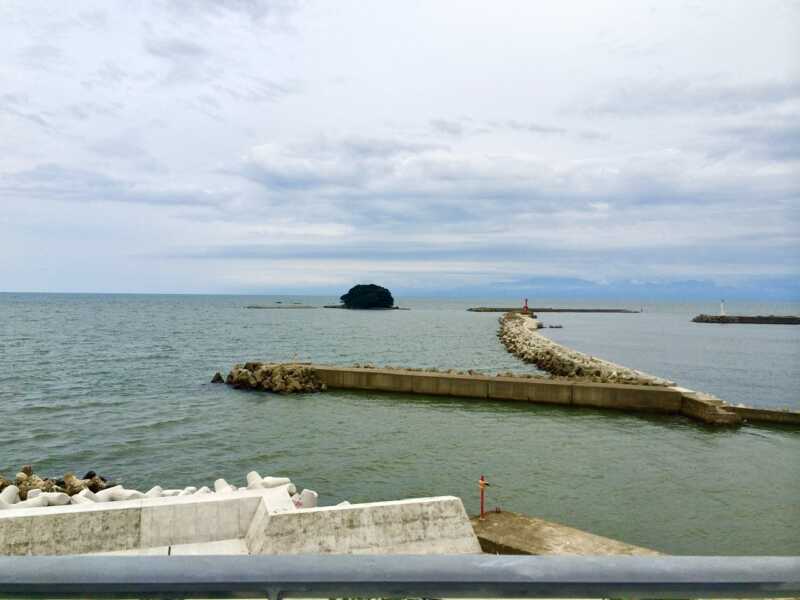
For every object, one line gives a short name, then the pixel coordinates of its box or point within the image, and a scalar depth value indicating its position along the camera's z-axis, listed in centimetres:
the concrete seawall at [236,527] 842
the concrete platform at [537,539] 966
